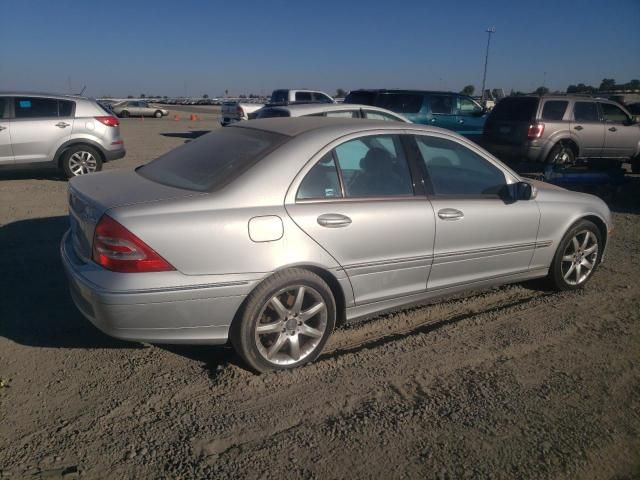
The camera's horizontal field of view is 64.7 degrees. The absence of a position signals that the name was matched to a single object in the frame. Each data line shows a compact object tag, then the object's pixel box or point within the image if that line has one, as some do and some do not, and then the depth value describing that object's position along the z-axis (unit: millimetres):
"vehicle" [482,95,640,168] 10484
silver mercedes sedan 2777
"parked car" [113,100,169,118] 40500
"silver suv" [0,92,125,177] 8633
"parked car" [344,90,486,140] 12023
